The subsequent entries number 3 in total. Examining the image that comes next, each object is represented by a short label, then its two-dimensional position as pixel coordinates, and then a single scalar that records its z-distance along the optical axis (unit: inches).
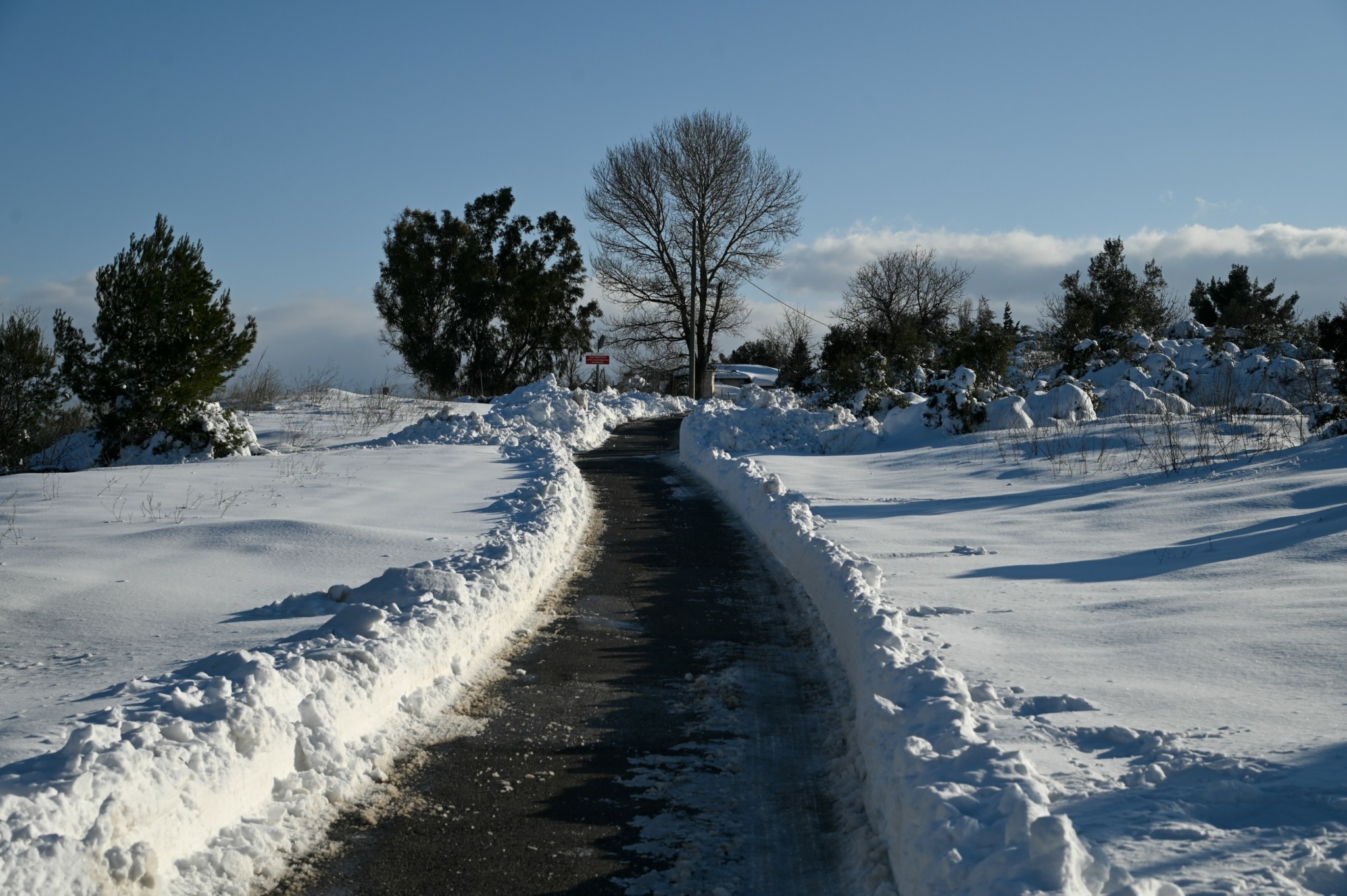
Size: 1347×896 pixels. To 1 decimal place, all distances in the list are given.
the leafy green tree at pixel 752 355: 3115.2
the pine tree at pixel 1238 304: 1501.0
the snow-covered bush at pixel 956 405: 776.9
